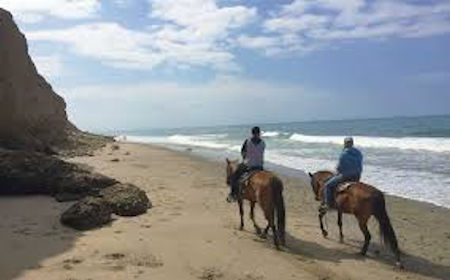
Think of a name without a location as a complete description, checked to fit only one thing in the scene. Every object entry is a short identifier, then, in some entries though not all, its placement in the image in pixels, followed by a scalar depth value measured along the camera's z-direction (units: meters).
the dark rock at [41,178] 14.68
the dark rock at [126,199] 13.55
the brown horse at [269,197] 12.16
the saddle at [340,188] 12.57
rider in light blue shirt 13.13
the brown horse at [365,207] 11.42
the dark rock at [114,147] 38.74
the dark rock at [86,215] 12.02
